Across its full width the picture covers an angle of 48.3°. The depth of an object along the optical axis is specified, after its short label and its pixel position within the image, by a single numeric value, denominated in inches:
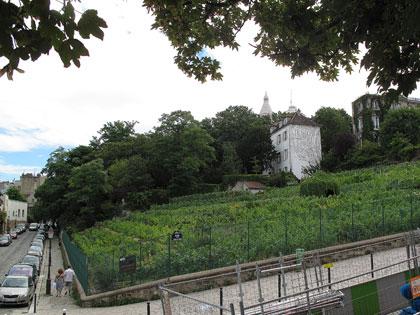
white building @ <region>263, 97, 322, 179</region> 2999.5
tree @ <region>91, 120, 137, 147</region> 3609.7
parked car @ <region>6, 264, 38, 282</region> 957.8
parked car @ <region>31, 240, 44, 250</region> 1776.5
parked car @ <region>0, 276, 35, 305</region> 807.1
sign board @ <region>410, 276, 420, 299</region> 287.9
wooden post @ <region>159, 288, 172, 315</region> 297.2
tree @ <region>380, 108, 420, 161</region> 2456.9
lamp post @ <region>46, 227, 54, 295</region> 915.4
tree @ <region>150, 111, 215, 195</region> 2596.0
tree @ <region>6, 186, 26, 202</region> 4996.1
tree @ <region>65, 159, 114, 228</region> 2274.9
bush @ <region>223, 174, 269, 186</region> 2770.7
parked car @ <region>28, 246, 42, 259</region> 1472.8
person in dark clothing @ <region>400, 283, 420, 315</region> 291.7
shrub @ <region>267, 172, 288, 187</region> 2704.2
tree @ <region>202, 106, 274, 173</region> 3267.7
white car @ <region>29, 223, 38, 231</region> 3843.5
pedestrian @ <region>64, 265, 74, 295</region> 909.8
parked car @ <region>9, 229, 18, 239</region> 2680.1
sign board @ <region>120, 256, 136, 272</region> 712.4
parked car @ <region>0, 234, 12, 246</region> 2204.7
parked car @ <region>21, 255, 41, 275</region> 1250.1
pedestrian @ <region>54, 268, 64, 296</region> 879.1
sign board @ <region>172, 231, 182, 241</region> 730.2
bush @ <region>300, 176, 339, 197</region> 1556.3
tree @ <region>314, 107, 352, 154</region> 3385.8
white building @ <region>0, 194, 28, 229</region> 3515.8
